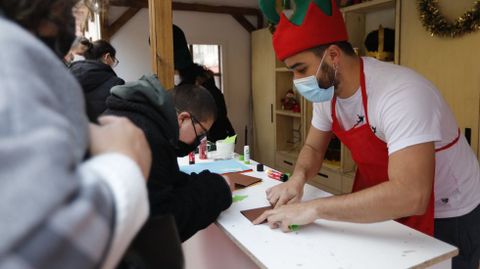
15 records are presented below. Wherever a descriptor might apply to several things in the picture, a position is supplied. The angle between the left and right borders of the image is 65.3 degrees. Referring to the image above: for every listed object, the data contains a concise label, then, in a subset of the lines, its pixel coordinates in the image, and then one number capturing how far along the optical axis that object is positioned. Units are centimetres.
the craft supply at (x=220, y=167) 210
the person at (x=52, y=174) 34
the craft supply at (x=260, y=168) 208
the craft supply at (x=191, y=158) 229
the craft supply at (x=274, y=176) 193
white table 107
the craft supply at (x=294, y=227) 128
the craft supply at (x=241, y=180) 180
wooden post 247
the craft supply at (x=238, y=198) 161
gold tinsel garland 244
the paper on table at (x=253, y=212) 141
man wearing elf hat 119
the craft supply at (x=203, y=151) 241
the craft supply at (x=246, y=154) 233
